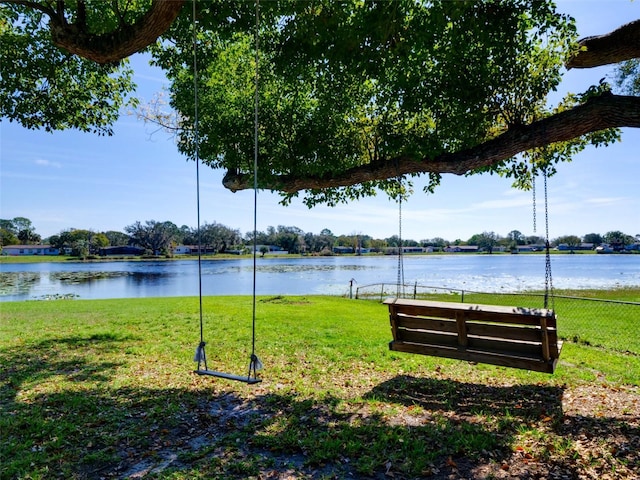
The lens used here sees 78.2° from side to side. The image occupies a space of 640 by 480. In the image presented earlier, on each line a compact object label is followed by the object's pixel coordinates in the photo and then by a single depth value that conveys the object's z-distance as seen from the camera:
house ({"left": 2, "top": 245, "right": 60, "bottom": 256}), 98.14
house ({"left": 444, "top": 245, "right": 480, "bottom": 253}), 133.00
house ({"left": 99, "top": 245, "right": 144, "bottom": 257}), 106.62
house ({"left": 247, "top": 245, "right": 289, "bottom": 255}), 123.81
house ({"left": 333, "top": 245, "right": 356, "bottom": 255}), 124.59
